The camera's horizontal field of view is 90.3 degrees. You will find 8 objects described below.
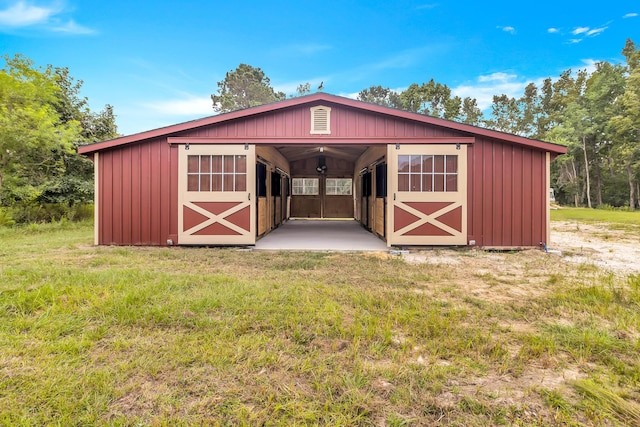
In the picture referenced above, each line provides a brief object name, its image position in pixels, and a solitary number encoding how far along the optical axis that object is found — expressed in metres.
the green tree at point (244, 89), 27.75
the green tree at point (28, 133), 8.46
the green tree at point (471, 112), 31.48
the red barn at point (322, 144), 5.97
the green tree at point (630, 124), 20.00
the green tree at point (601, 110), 22.86
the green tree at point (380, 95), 31.12
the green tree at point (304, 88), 30.35
